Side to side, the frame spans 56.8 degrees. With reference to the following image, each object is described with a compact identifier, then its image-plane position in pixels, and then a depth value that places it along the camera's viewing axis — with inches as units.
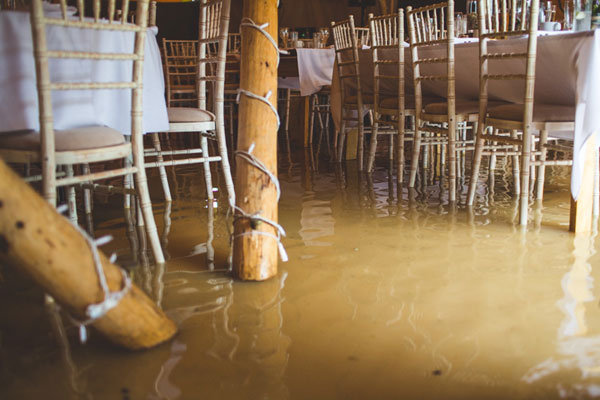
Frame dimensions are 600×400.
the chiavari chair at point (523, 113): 97.6
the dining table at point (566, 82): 92.0
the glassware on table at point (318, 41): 236.8
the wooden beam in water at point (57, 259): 46.6
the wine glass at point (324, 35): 240.4
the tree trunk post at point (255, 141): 76.6
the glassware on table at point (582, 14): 105.9
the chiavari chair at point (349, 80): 169.8
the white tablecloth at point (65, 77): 76.5
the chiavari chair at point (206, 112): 107.4
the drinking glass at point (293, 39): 244.4
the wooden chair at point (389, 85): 142.7
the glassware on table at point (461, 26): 177.9
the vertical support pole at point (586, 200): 94.4
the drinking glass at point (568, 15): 114.9
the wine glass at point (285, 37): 257.6
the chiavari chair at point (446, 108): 122.6
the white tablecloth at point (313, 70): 215.3
